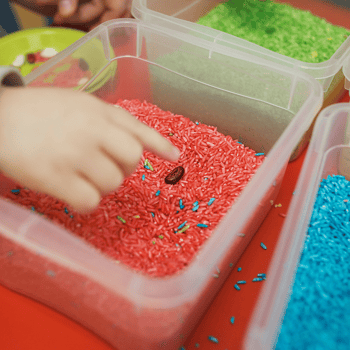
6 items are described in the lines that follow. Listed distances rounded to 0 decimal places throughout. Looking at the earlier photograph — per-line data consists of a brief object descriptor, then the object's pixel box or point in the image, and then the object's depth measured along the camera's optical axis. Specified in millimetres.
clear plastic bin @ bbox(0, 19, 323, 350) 236
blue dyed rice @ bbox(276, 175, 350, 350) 273
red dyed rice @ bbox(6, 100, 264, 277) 306
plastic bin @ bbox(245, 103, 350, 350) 232
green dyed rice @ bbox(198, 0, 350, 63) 413
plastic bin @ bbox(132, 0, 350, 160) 349
